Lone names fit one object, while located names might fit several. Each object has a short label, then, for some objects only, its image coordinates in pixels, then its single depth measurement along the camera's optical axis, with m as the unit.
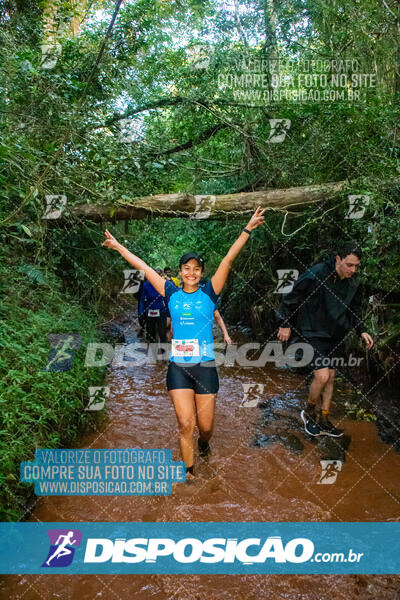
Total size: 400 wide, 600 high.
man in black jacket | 4.40
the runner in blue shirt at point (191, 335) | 3.49
